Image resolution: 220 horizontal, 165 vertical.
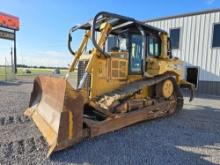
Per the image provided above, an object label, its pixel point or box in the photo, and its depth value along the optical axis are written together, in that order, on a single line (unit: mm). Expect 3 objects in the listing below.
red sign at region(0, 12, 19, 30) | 22184
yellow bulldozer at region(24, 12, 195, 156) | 3307
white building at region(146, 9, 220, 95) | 10633
